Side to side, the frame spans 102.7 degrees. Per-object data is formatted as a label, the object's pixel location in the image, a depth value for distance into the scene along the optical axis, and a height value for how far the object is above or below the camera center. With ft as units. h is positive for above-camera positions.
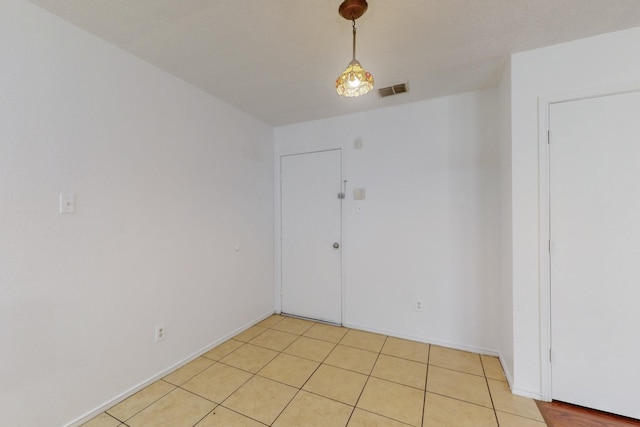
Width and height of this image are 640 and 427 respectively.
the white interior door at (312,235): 10.01 -0.85
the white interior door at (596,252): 5.27 -0.82
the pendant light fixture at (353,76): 4.19 +2.28
